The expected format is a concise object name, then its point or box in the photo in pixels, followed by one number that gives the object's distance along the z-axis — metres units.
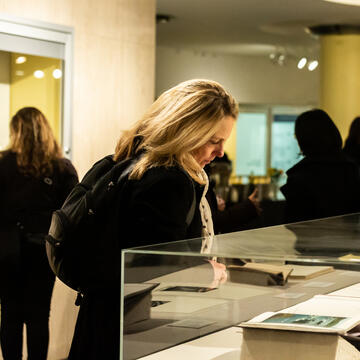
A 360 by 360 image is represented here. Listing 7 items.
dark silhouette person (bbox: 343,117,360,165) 4.79
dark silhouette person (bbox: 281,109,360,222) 3.88
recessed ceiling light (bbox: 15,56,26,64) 4.09
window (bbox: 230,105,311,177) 13.66
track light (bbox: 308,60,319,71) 12.50
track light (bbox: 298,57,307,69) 12.66
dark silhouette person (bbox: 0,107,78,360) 3.78
